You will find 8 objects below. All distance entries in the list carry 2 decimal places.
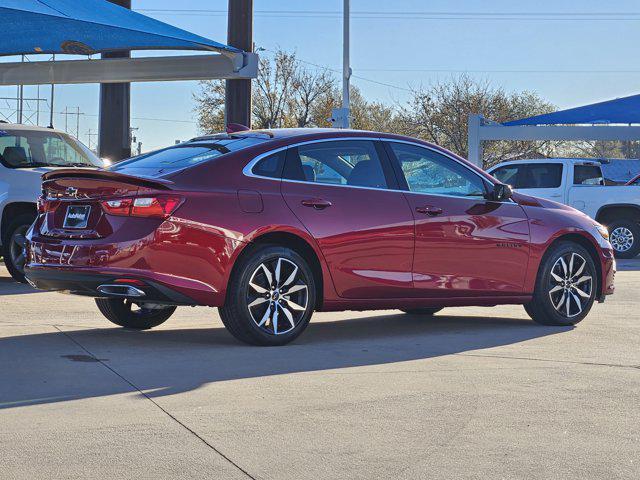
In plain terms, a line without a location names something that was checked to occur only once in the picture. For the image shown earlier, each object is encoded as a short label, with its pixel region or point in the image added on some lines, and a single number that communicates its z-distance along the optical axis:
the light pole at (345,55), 31.08
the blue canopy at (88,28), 14.60
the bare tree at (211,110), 64.38
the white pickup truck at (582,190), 20.25
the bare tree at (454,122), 59.41
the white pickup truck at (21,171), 12.55
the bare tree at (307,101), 66.62
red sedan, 7.40
